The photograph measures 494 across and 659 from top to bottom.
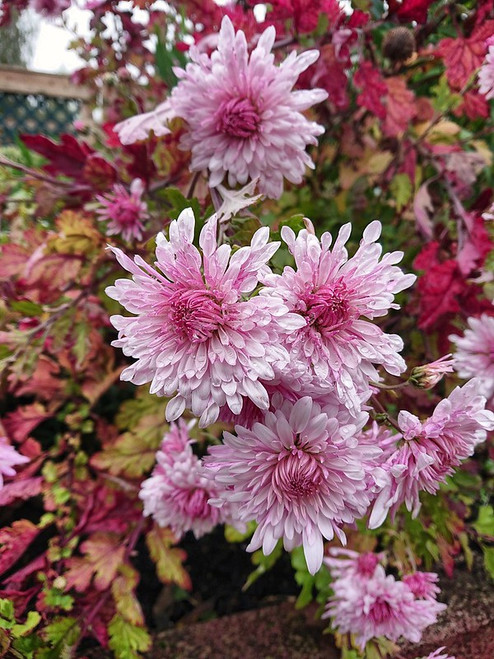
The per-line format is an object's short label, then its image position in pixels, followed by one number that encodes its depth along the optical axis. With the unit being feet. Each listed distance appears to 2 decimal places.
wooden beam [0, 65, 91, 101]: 10.05
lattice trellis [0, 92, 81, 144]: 10.27
